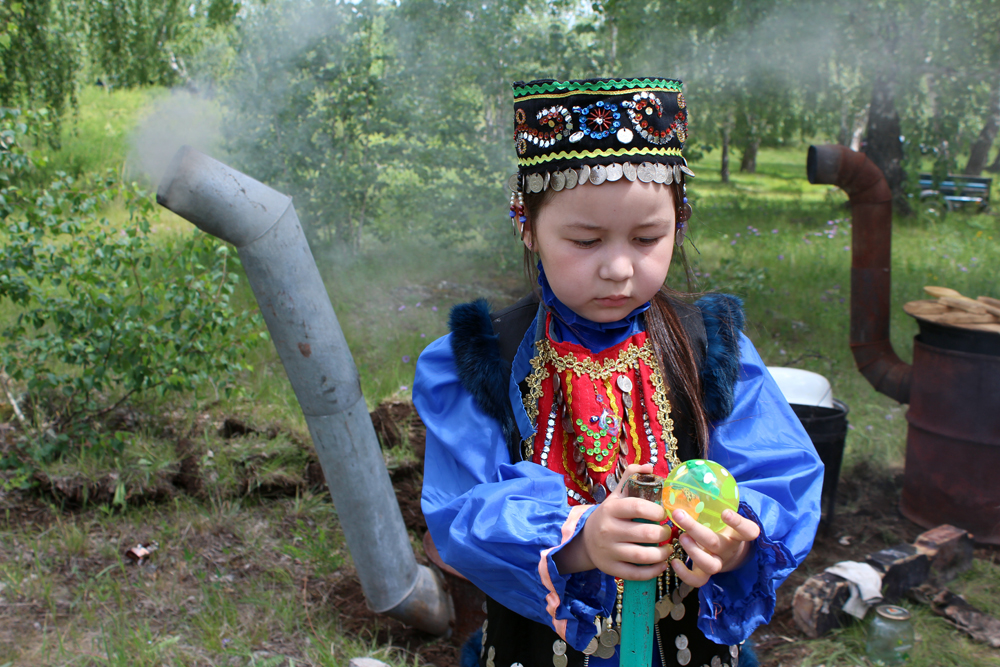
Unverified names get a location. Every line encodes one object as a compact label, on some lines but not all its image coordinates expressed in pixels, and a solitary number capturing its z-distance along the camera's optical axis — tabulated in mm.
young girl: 1168
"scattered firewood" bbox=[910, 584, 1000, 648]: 2801
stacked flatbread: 3457
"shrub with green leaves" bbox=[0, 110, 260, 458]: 3139
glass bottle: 2660
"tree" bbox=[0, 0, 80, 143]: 5598
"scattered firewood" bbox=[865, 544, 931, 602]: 2977
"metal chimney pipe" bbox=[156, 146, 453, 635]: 1949
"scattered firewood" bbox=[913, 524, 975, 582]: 3168
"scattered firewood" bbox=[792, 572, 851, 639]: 2803
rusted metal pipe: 3816
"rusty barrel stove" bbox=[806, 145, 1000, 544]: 3486
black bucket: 3338
